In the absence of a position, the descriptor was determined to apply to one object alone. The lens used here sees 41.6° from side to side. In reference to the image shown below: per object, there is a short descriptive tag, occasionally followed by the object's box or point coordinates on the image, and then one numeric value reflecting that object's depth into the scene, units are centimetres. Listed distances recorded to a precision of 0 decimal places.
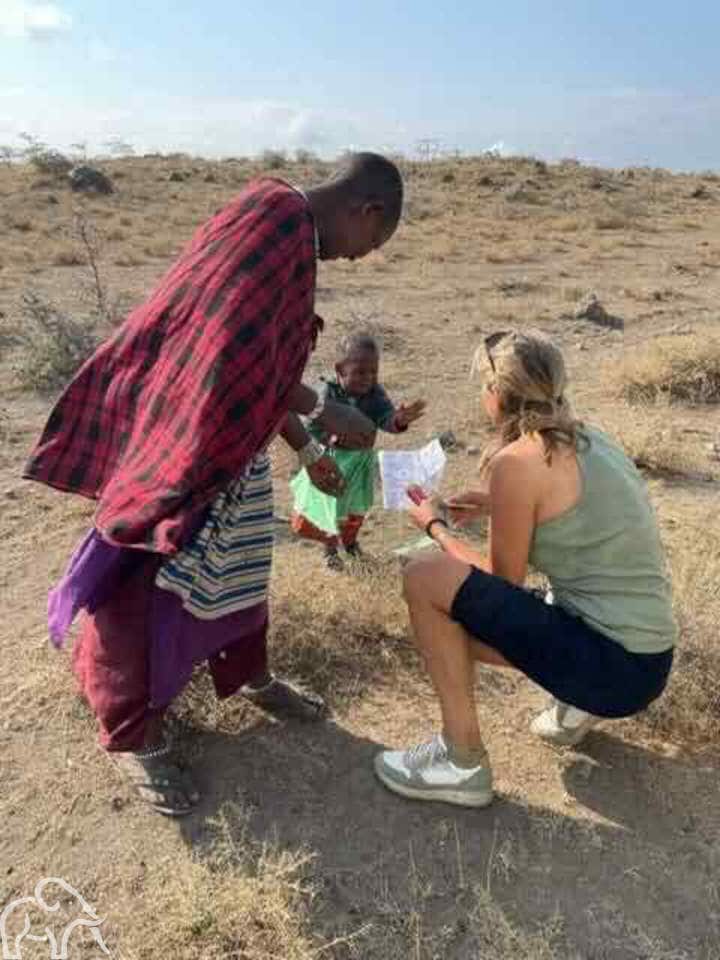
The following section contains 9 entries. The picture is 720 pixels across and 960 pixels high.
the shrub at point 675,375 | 614
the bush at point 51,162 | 2041
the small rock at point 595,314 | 848
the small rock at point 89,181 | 1880
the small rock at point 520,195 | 1959
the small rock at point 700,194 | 2195
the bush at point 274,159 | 2778
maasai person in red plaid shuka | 206
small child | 367
